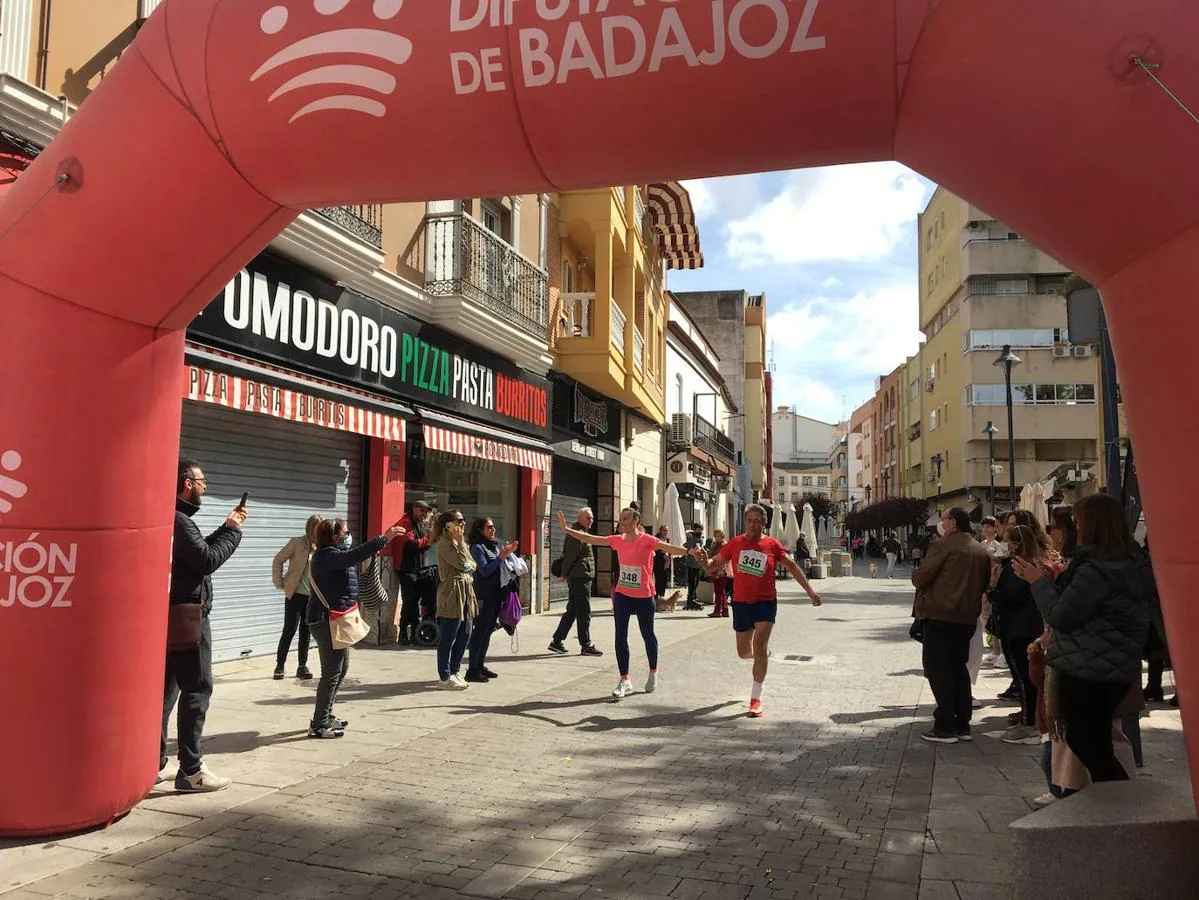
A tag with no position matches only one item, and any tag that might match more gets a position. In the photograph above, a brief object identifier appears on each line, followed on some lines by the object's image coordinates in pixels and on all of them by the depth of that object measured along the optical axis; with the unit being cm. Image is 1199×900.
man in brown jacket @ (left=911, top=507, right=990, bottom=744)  701
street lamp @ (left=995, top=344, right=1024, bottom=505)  2508
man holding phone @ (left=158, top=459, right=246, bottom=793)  525
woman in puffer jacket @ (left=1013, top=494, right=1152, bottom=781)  415
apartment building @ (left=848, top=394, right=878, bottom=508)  9200
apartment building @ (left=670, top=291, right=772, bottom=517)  4931
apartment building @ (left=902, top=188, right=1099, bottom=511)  4759
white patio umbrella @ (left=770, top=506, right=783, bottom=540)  2745
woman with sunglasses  873
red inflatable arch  313
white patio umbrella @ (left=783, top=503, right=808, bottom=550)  2727
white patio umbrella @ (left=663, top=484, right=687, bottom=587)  1988
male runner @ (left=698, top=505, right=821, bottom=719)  793
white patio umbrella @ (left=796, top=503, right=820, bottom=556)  2932
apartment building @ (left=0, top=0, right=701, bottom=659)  810
